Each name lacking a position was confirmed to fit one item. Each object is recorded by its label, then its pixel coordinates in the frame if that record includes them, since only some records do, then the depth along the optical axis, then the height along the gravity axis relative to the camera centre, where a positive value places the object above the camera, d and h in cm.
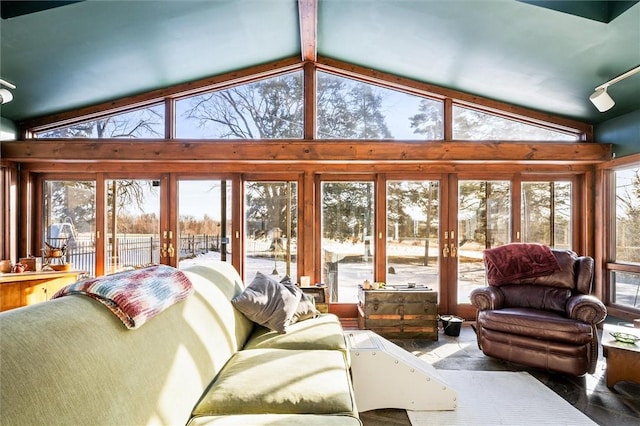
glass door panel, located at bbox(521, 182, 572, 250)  455 -1
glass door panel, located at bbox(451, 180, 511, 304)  455 -17
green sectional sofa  93 -62
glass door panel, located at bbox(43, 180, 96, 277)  452 -7
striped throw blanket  130 -33
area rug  224 -139
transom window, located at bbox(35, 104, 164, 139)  433 +112
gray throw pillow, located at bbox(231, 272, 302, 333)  250 -69
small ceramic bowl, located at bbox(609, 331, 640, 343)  258 -97
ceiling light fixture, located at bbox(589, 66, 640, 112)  296 +101
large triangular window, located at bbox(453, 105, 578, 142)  438 +109
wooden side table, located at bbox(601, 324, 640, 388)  251 -113
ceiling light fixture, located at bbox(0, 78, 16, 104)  278 +99
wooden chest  385 -115
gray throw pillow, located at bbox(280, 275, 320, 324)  280 -81
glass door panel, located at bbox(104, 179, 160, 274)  455 -9
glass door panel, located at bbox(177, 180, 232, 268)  455 -5
